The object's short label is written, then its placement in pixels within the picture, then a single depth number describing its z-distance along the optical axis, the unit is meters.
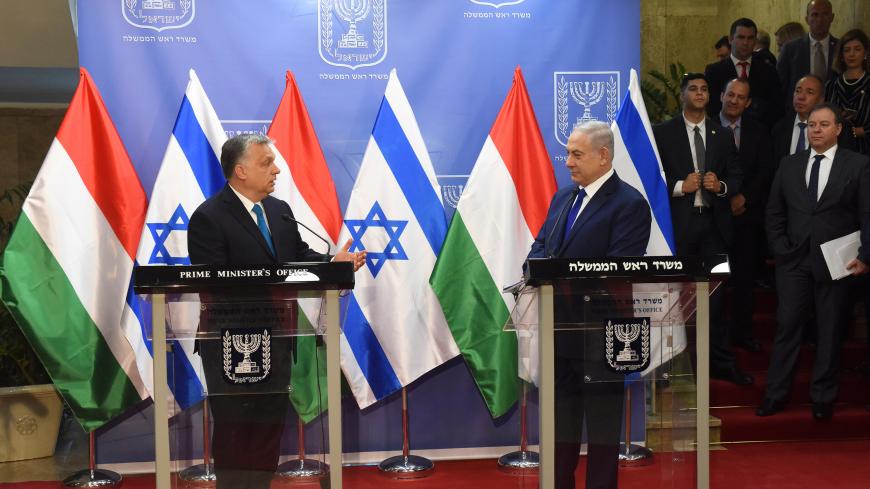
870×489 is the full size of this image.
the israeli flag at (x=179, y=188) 4.77
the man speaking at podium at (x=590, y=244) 3.22
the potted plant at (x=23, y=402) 5.41
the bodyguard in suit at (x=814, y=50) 7.09
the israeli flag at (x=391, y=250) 4.98
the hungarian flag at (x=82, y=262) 4.73
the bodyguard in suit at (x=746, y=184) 6.10
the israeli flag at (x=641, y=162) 5.18
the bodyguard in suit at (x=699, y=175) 5.54
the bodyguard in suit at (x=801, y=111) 6.00
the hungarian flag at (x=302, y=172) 4.93
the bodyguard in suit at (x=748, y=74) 6.71
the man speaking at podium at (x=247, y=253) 3.09
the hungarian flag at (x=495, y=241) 4.98
